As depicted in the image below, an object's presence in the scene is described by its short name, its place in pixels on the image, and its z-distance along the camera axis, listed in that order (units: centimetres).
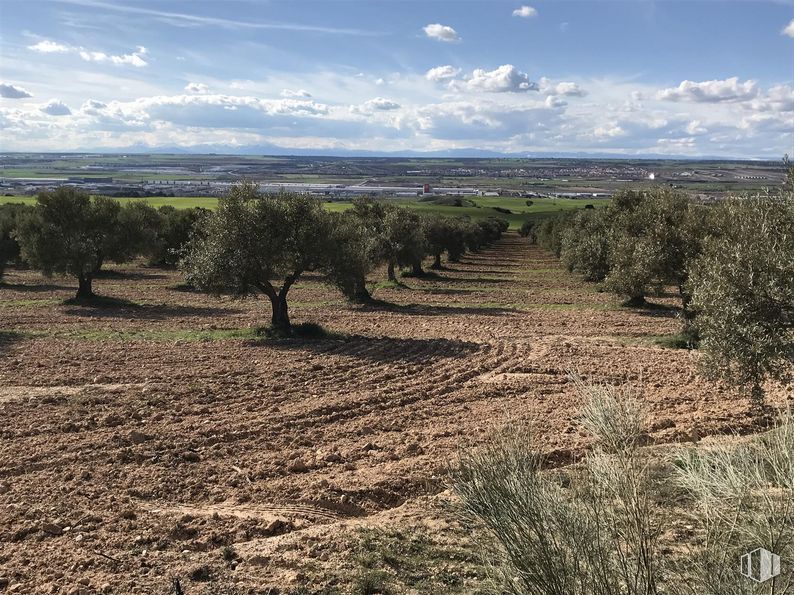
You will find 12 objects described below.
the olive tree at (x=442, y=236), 6136
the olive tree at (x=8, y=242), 4480
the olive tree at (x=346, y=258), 2752
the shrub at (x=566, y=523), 468
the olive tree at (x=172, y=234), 5684
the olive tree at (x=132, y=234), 3844
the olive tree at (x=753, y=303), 1202
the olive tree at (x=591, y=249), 4097
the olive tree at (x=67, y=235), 3419
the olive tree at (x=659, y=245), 2580
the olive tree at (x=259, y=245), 2502
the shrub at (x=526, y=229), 11956
